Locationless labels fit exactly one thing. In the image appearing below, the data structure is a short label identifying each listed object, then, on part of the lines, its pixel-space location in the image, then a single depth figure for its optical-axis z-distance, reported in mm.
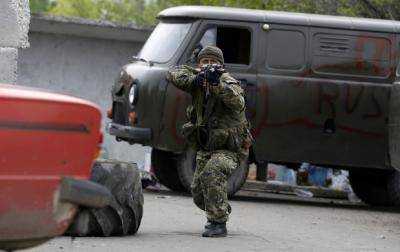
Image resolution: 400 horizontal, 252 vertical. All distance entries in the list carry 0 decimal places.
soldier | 19437
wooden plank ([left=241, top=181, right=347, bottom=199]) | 33312
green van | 27109
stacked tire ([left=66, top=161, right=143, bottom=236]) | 18203
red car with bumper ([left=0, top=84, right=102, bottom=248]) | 10484
